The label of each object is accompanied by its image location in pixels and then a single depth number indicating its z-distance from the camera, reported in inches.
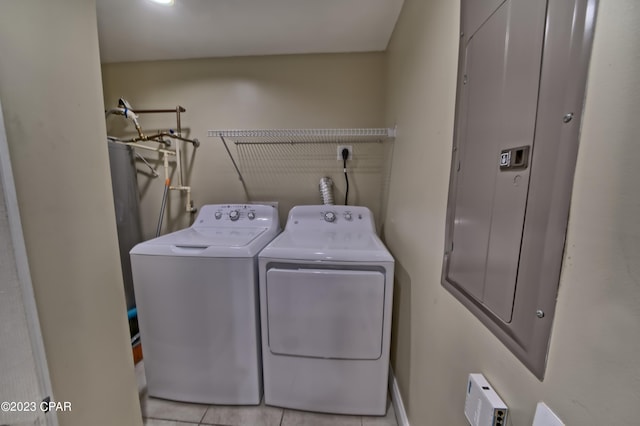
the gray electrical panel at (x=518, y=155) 14.9
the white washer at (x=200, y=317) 47.3
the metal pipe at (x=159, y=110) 75.0
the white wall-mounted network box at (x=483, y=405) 19.7
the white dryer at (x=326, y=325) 44.9
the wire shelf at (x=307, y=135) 64.2
